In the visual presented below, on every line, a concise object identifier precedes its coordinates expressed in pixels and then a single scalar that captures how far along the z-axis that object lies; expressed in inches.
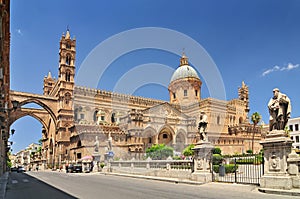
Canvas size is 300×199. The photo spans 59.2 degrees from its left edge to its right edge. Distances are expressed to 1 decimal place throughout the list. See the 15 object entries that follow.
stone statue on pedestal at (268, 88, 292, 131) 458.6
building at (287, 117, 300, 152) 2544.3
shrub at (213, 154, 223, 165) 660.8
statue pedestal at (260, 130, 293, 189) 423.5
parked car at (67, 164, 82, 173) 1355.8
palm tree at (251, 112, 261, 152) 2276.1
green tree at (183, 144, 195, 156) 1469.7
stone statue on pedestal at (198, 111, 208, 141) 627.2
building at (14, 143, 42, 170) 3108.3
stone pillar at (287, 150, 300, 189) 414.0
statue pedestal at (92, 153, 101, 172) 1301.7
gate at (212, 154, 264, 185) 597.5
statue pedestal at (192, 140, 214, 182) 596.1
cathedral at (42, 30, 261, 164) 1843.0
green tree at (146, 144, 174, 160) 1483.0
